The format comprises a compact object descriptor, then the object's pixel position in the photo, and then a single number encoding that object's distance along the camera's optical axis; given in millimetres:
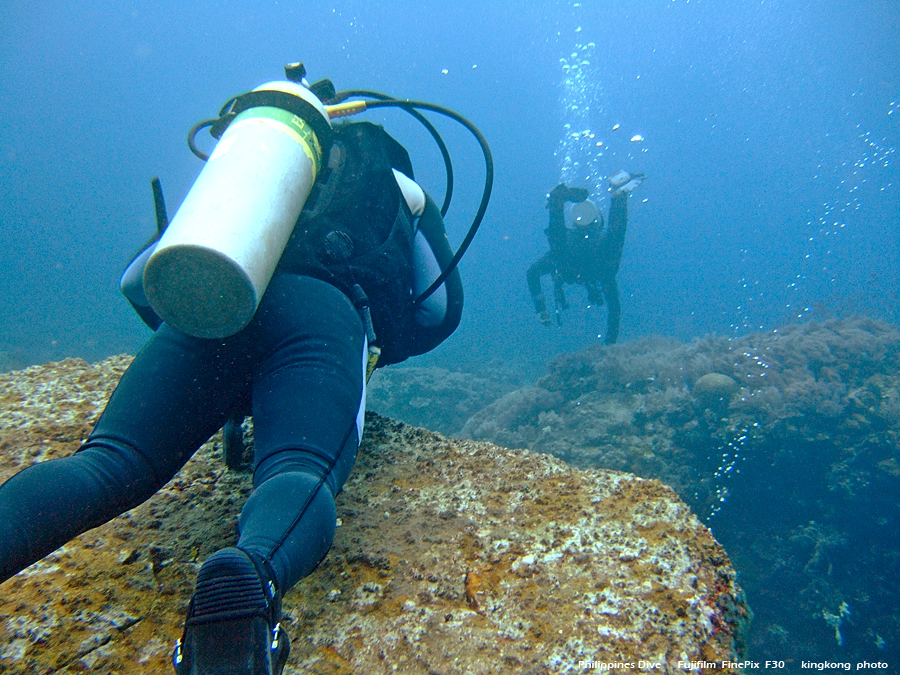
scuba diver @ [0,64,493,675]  907
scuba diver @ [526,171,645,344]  11906
